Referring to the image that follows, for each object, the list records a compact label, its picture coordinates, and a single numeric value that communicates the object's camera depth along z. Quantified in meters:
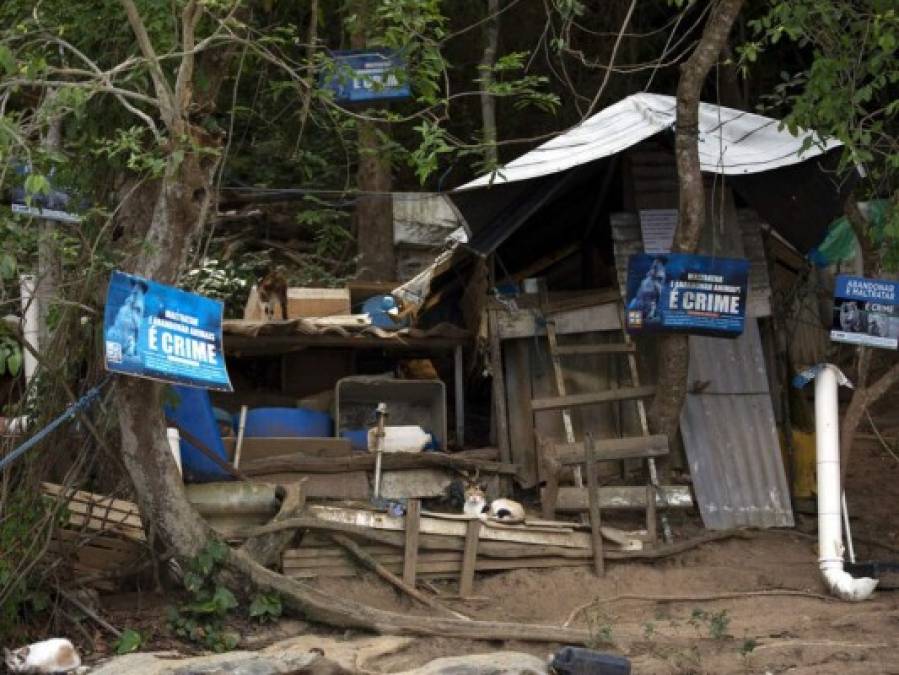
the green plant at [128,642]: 8.43
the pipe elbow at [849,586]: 10.11
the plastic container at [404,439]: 11.46
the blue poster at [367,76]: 9.94
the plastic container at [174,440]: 9.87
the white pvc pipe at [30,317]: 9.08
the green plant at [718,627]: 9.08
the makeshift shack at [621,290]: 11.51
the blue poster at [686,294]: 11.20
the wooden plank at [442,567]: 9.91
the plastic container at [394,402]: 11.98
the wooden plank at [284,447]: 11.19
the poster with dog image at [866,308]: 10.87
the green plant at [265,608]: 8.93
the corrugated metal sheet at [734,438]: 11.56
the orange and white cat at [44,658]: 7.86
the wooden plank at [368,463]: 10.91
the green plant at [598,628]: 8.92
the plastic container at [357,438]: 11.69
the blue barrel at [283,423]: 11.52
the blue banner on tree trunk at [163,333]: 8.05
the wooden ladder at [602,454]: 11.23
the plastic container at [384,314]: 12.05
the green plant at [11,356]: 7.29
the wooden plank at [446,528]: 10.16
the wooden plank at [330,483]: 10.92
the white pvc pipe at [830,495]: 10.16
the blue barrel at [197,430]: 10.33
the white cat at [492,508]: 10.84
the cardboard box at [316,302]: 12.54
